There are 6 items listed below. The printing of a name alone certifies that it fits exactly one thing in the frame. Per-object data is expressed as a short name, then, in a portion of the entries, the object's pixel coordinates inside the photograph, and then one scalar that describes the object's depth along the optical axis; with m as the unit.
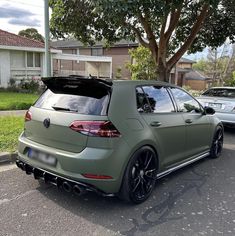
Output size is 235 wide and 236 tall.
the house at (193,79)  37.14
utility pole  6.47
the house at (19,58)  15.31
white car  6.79
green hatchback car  2.85
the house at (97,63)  26.72
